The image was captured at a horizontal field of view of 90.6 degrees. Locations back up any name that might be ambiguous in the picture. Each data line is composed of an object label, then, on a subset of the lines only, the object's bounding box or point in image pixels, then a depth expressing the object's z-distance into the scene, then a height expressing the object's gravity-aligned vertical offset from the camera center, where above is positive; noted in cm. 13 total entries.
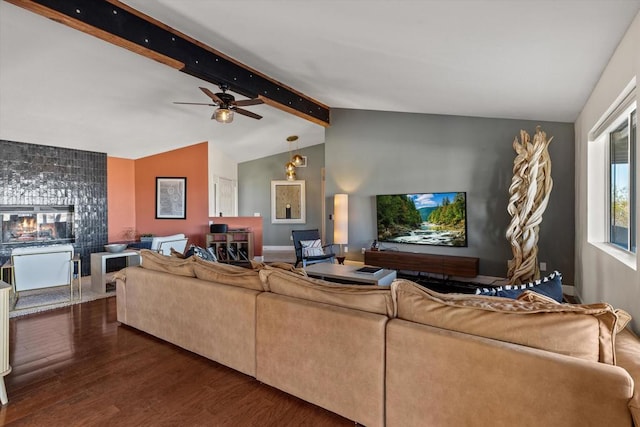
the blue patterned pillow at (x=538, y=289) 179 -45
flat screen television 517 -11
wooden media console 483 -83
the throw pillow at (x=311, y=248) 540 -62
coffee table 366 -76
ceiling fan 370 +132
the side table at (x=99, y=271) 446 -81
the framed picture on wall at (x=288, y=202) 878 +29
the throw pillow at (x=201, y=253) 362 -47
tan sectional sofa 121 -66
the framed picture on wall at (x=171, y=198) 675 +32
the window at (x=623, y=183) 229 +23
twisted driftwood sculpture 389 +13
